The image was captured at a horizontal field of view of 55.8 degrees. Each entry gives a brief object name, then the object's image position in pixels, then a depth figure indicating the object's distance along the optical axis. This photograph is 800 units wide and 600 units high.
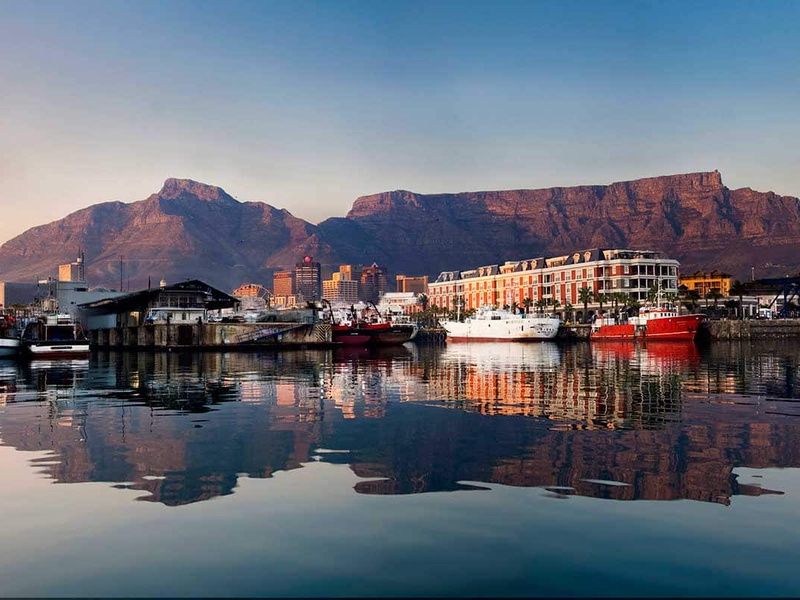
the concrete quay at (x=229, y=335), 107.81
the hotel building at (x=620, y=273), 180.88
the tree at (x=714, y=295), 182.25
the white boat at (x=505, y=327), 144.75
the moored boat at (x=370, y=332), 123.75
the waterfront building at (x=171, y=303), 114.19
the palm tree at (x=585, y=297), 179.38
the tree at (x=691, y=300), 179.85
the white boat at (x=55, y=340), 82.75
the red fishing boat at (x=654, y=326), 124.70
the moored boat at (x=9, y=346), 88.75
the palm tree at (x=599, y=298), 177.88
